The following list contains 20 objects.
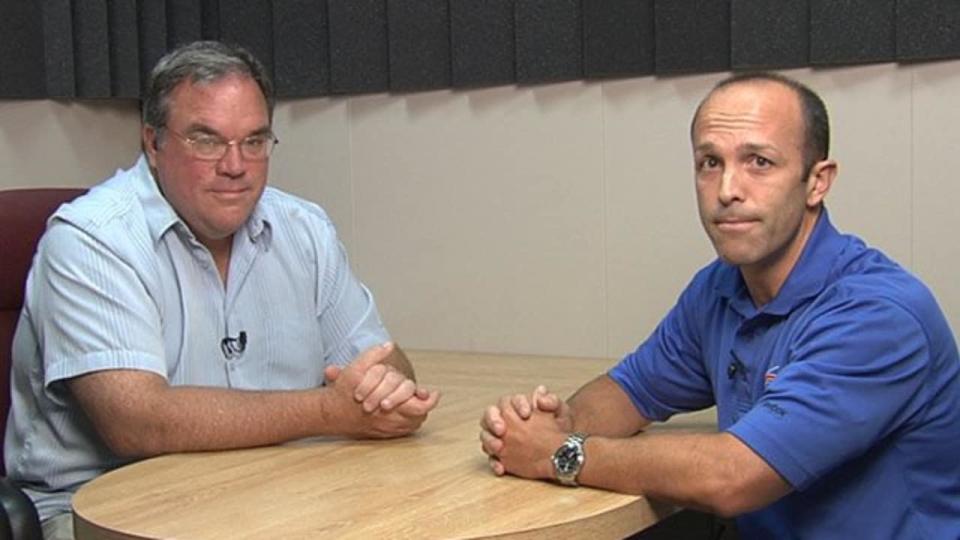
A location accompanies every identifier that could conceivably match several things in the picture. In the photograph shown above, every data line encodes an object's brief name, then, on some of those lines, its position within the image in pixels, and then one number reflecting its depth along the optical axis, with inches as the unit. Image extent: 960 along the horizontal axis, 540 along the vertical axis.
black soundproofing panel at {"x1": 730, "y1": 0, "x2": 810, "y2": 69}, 124.0
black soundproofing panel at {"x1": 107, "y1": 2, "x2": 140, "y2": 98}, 157.5
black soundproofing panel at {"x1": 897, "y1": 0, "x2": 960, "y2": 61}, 116.7
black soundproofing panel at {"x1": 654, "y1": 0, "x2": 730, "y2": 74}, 129.1
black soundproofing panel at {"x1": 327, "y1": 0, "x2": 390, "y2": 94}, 151.6
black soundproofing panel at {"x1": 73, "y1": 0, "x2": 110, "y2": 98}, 155.2
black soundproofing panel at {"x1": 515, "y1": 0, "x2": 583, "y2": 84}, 138.3
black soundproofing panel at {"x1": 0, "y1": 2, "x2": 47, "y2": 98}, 149.6
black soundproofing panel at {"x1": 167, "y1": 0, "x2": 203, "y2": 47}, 161.0
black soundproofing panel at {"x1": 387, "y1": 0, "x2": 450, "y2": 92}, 147.3
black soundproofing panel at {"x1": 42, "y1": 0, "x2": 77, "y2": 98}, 152.4
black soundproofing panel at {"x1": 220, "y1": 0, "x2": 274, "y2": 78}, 158.4
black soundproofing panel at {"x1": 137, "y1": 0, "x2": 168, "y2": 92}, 159.3
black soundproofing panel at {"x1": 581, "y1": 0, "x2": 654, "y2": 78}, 133.6
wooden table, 65.1
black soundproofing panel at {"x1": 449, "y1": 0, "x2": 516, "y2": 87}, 142.7
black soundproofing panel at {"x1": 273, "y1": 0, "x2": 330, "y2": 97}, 155.3
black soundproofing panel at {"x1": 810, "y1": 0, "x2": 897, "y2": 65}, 119.9
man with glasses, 82.1
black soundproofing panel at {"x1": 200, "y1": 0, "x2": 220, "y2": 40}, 161.8
